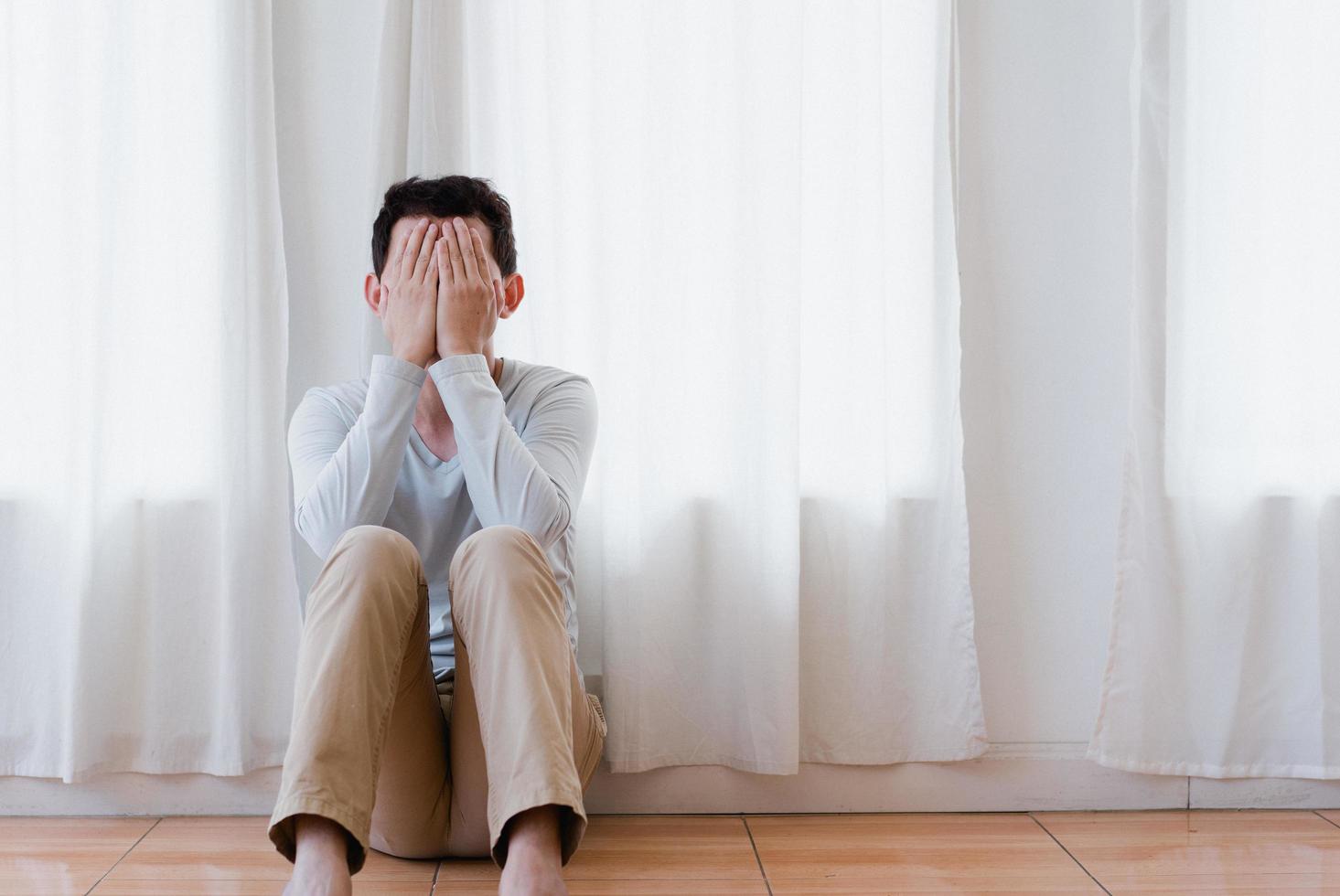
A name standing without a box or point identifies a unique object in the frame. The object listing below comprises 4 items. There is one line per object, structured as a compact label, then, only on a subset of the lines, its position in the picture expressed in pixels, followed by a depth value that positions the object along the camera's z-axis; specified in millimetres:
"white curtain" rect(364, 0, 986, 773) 1903
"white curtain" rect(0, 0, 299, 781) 1876
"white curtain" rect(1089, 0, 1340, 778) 1941
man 1243
